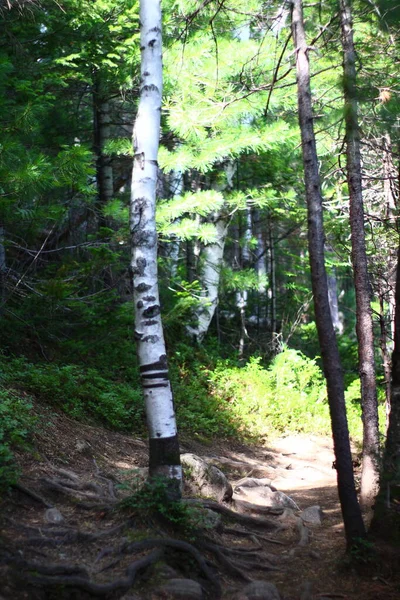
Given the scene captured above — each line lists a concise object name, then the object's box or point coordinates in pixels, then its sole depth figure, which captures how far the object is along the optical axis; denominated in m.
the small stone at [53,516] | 6.25
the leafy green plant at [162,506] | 6.14
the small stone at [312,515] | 8.77
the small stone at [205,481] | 8.63
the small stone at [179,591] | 5.28
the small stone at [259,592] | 5.65
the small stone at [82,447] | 8.98
